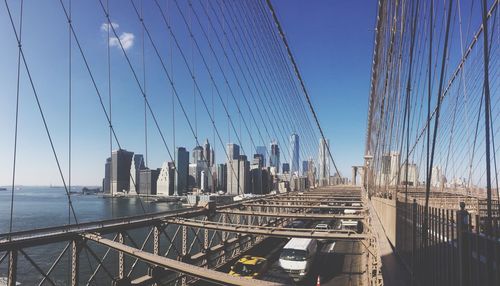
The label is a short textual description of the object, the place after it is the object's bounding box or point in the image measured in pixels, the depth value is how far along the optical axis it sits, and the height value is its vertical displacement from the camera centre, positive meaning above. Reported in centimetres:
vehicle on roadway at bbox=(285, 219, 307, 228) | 2650 -418
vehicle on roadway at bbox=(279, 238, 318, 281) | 1719 -420
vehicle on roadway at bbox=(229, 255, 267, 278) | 1595 -425
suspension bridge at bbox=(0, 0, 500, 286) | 351 -128
